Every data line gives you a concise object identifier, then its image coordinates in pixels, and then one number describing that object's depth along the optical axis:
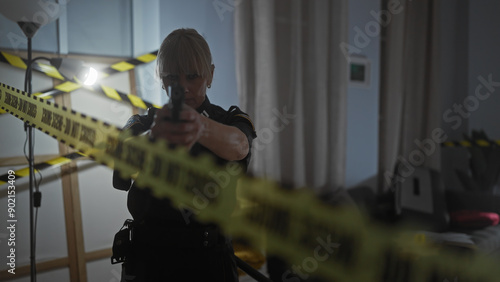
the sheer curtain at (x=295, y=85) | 4.43
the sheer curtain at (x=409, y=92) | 8.41
